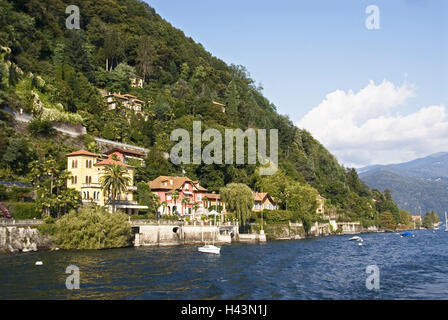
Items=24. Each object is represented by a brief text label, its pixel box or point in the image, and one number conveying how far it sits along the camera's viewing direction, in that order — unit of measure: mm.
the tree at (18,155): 61062
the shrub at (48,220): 54250
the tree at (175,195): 80212
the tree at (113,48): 118688
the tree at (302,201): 97875
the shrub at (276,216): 90688
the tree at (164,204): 77400
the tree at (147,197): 74312
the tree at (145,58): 129125
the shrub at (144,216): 67062
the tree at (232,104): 135875
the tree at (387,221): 166000
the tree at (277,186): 103375
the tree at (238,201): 79681
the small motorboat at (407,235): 123112
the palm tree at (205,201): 88938
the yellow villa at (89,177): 68750
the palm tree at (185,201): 81256
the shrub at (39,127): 71000
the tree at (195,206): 80662
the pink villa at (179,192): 82625
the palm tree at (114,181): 63500
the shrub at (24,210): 53375
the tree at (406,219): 189525
